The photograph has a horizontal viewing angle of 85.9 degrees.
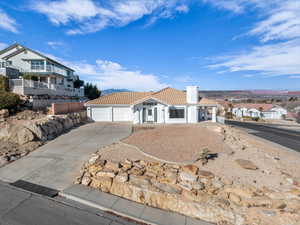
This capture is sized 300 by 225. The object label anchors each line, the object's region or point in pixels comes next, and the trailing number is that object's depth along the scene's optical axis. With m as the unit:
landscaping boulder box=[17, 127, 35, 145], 11.34
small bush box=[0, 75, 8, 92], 15.39
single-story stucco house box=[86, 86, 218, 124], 20.69
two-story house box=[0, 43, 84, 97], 25.64
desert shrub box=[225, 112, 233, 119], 43.85
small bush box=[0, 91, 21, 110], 14.11
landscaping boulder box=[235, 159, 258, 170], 9.24
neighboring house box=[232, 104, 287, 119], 50.71
